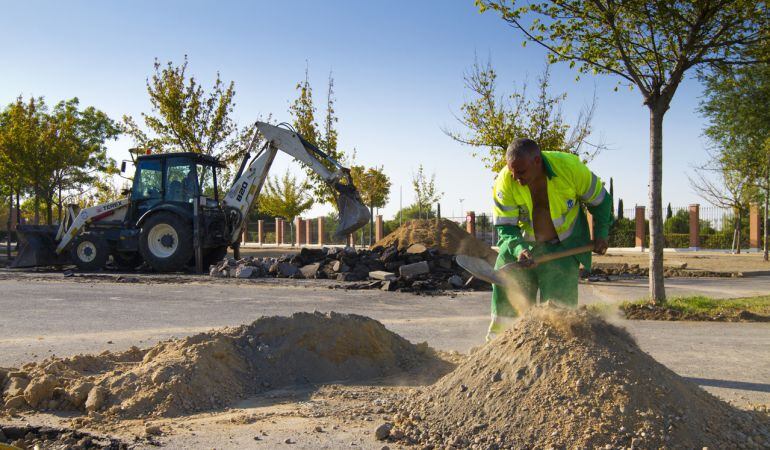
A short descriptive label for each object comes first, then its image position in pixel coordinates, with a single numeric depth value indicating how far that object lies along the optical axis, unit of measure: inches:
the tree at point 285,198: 1834.4
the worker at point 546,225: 190.5
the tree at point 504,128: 748.6
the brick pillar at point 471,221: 1334.9
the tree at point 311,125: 1192.8
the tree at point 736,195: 1134.6
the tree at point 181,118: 1060.3
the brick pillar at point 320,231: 1860.2
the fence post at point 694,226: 1314.0
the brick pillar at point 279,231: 1997.0
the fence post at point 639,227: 1307.8
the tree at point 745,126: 831.7
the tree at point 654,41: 381.7
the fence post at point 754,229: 1268.5
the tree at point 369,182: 1412.5
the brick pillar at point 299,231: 1909.4
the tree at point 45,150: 1176.2
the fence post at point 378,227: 1635.1
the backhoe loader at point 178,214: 679.1
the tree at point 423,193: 1668.2
